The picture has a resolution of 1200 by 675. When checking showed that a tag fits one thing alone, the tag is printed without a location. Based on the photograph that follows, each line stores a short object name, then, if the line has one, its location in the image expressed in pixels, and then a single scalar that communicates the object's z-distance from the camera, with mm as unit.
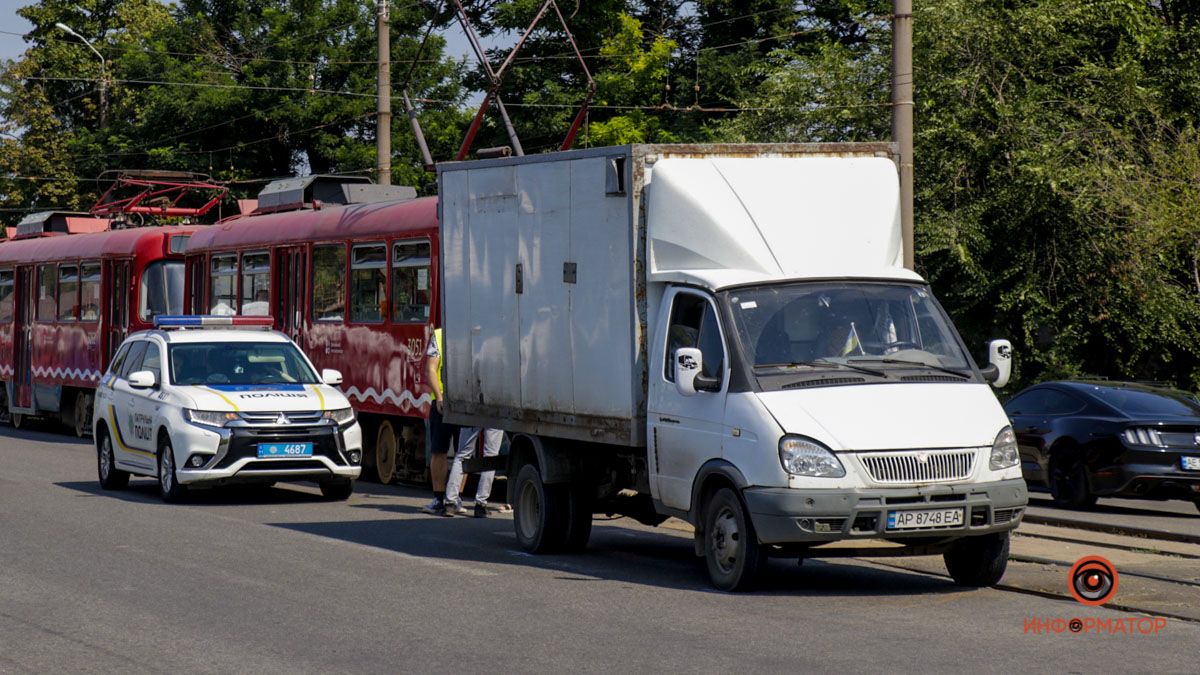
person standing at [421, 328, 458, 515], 16484
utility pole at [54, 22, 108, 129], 61250
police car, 16891
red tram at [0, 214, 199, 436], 28469
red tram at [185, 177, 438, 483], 20328
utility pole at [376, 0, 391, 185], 26656
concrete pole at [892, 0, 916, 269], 17812
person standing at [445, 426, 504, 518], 16172
